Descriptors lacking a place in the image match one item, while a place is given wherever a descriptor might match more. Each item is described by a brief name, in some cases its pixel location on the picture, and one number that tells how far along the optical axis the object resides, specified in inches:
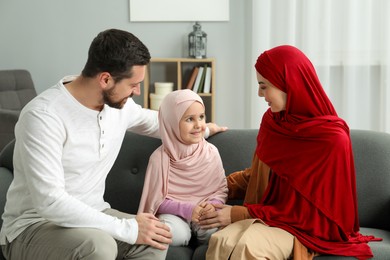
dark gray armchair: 193.2
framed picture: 207.2
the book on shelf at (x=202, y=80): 205.9
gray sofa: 102.3
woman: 88.7
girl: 101.7
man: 83.4
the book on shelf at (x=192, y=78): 205.2
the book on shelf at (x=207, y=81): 205.2
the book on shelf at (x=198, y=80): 205.5
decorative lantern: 205.3
